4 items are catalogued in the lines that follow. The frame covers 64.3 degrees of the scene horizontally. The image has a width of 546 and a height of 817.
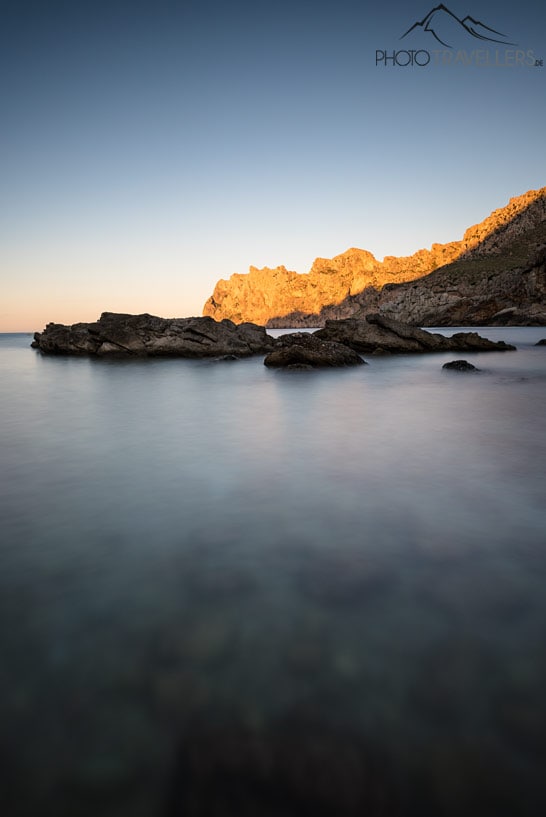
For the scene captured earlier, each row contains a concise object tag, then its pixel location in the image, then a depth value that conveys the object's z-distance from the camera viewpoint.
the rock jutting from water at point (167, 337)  27.23
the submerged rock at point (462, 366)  17.98
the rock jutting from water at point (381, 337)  27.77
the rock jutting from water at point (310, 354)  19.94
